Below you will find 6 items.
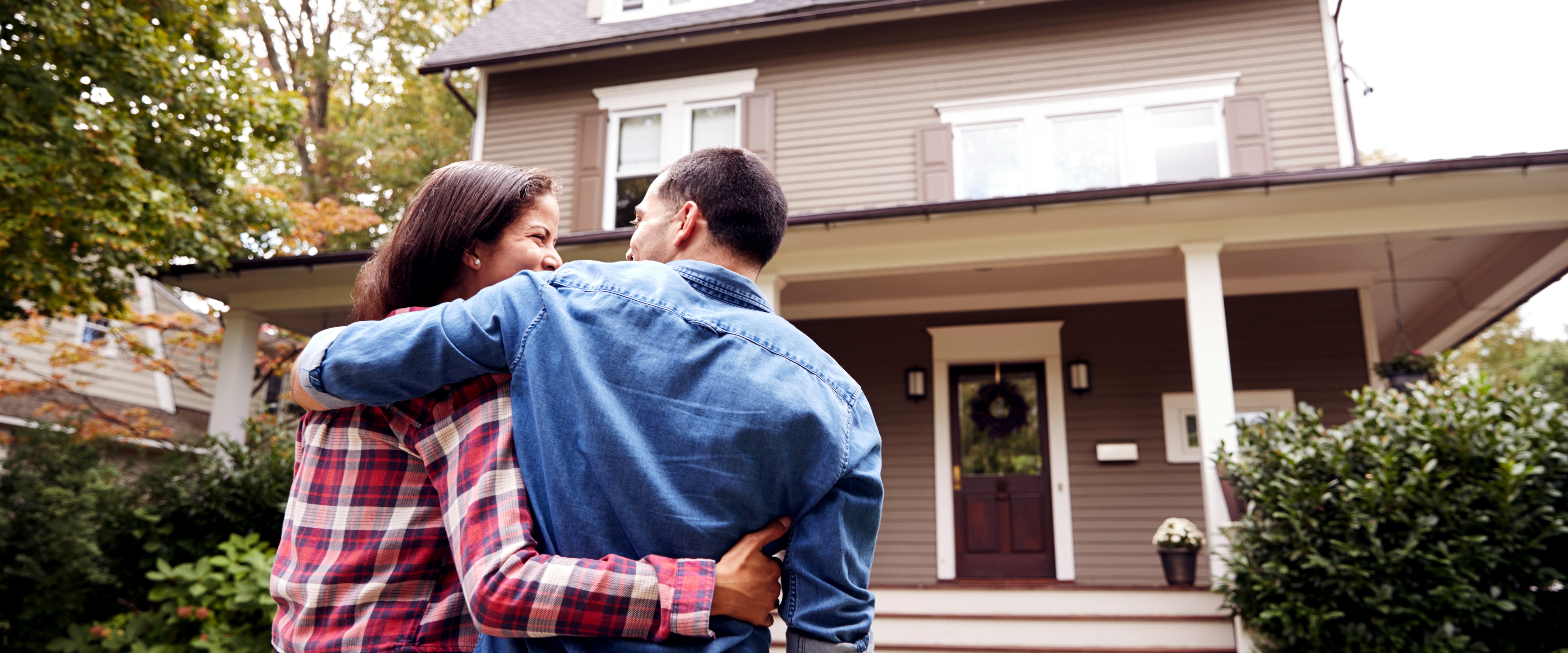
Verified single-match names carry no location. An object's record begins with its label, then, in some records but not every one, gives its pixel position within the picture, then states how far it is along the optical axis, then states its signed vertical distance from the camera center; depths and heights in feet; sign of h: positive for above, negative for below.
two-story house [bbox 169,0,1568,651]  24.14 +6.30
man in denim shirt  3.56 +0.26
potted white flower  21.43 -1.30
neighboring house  37.63 +4.99
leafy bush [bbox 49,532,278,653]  17.26 -2.46
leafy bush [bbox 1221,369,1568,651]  14.14 -0.51
